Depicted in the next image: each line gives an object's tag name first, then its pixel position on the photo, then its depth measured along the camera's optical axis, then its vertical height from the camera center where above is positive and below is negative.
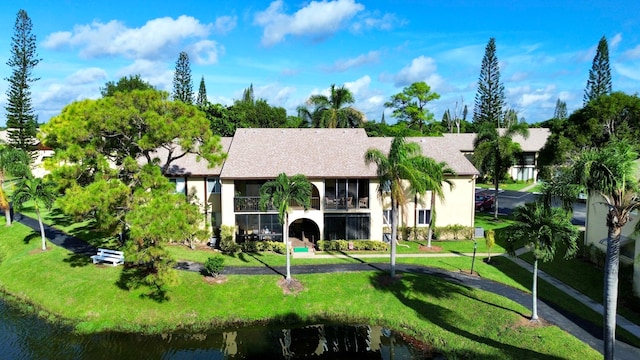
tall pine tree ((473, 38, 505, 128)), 69.12 +11.48
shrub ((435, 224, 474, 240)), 30.61 -5.75
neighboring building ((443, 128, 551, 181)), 61.47 +1.43
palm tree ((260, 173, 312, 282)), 22.20 -2.02
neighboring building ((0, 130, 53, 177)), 57.43 +0.41
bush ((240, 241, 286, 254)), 27.39 -6.12
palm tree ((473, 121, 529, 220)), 35.41 +0.31
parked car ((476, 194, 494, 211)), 41.50 -4.88
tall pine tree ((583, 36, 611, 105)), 58.81 +12.22
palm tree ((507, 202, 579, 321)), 16.89 -3.13
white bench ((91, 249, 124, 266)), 24.58 -6.14
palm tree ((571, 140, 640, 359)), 12.16 -0.98
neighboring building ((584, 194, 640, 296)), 19.75 -4.65
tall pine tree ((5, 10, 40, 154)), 49.72 +7.63
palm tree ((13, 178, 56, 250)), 26.98 -2.38
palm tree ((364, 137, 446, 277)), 21.41 -0.77
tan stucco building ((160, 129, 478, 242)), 28.58 -2.15
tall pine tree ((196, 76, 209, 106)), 88.58 +14.10
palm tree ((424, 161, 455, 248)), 23.59 -1.43
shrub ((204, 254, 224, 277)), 22.41 -6.05
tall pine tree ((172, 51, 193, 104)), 69.81 +13.20
